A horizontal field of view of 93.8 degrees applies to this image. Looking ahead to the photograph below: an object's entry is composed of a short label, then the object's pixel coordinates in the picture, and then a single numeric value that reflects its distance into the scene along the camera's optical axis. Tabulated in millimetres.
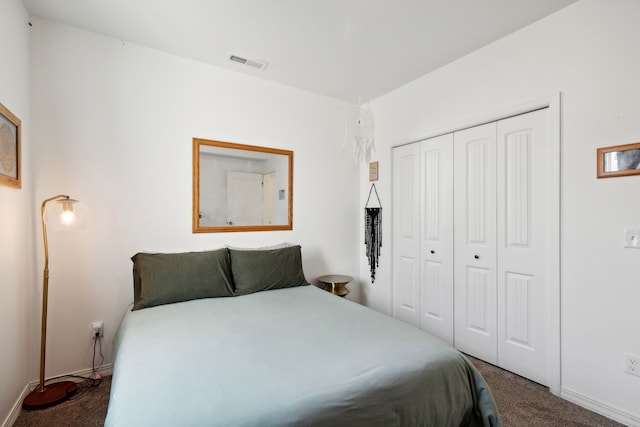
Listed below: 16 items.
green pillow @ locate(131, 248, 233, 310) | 2164
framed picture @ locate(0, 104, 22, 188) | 1659
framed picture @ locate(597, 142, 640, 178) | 1739
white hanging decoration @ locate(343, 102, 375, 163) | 3459
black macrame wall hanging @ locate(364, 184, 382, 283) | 3504
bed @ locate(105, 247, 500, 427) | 1039
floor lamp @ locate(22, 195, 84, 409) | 1902
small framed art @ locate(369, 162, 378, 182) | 3555
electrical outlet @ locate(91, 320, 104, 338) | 2273
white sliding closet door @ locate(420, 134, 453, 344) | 2791
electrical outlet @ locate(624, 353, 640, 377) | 1726
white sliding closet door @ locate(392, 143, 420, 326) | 3107
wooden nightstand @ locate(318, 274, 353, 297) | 3168
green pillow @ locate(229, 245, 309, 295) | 2516
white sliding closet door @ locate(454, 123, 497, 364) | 2469
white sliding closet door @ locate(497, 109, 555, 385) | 2143
